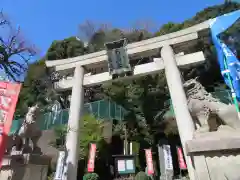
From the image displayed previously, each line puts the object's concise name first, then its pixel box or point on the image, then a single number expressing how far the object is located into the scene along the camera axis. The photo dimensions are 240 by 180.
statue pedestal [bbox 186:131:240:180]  2.41
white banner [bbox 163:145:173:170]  9.27
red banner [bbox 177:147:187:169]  9.54
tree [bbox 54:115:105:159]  11.32
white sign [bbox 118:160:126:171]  9.30
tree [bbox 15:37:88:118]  17.95
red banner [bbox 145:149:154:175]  9.57
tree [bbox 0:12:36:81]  12.16
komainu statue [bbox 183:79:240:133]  2.77
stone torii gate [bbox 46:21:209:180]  6.44
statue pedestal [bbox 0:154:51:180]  4.63
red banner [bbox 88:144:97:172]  9.49
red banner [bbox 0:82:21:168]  5.00
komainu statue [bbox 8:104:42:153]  4.97
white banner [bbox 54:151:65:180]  5.79
